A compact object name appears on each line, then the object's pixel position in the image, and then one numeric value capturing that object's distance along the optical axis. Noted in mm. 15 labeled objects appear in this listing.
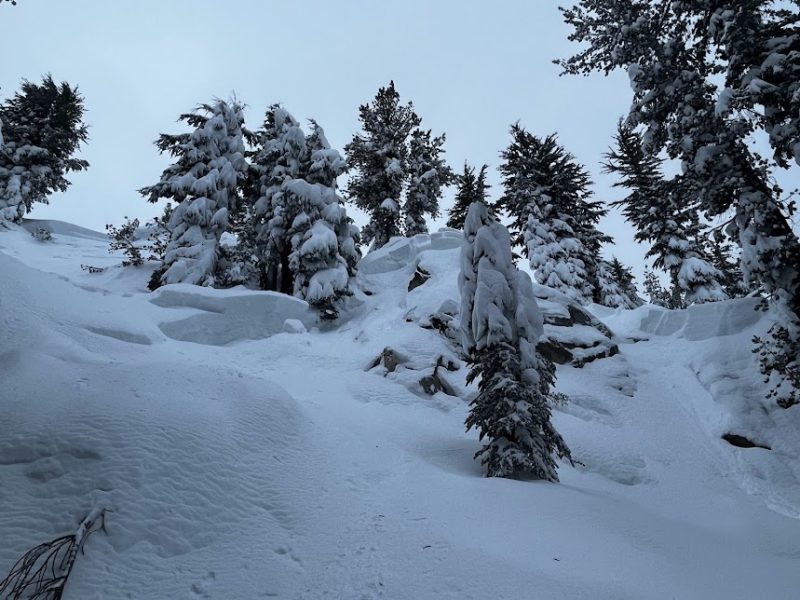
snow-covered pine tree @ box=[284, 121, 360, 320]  18047
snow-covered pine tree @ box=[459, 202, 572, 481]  6969
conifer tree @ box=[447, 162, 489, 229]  21141
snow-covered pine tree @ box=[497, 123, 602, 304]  22875
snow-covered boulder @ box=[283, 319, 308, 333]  15695
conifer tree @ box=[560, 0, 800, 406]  10359
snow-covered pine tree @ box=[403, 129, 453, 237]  29953
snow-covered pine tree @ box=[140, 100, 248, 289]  18125
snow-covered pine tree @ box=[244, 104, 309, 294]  20719
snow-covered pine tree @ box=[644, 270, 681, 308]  43150
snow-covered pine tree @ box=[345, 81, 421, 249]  28031
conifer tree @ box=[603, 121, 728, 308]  20703
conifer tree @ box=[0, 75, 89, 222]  29703
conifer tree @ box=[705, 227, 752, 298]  23188
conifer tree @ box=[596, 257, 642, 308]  29344
